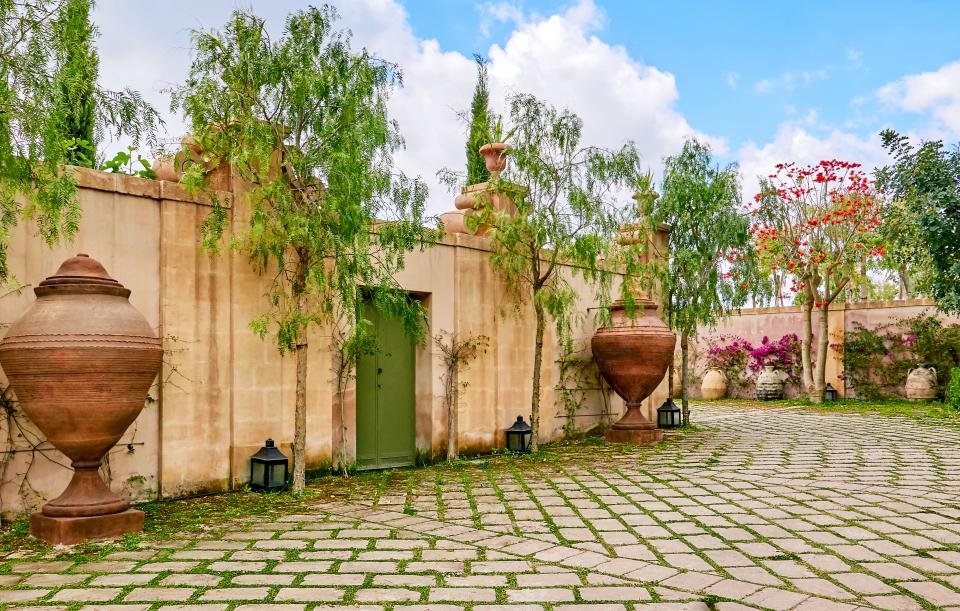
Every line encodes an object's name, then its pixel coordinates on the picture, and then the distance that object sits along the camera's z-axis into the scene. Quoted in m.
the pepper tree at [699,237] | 9.63
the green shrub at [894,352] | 13.81
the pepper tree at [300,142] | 5.14
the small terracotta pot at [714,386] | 16.56
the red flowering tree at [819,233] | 13.74
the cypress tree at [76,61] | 3.84
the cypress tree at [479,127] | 7.84
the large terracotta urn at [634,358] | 8.78
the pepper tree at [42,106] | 3.70
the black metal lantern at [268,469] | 5.60
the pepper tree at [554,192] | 7.50
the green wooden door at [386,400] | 6.90
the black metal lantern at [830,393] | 14.91
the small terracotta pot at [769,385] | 15.55
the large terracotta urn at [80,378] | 4.11
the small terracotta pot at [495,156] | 7.82
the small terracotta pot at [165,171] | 5.57
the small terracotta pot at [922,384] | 13.68
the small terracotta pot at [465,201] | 8.06
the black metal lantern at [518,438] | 7.96
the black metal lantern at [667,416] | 10.33
